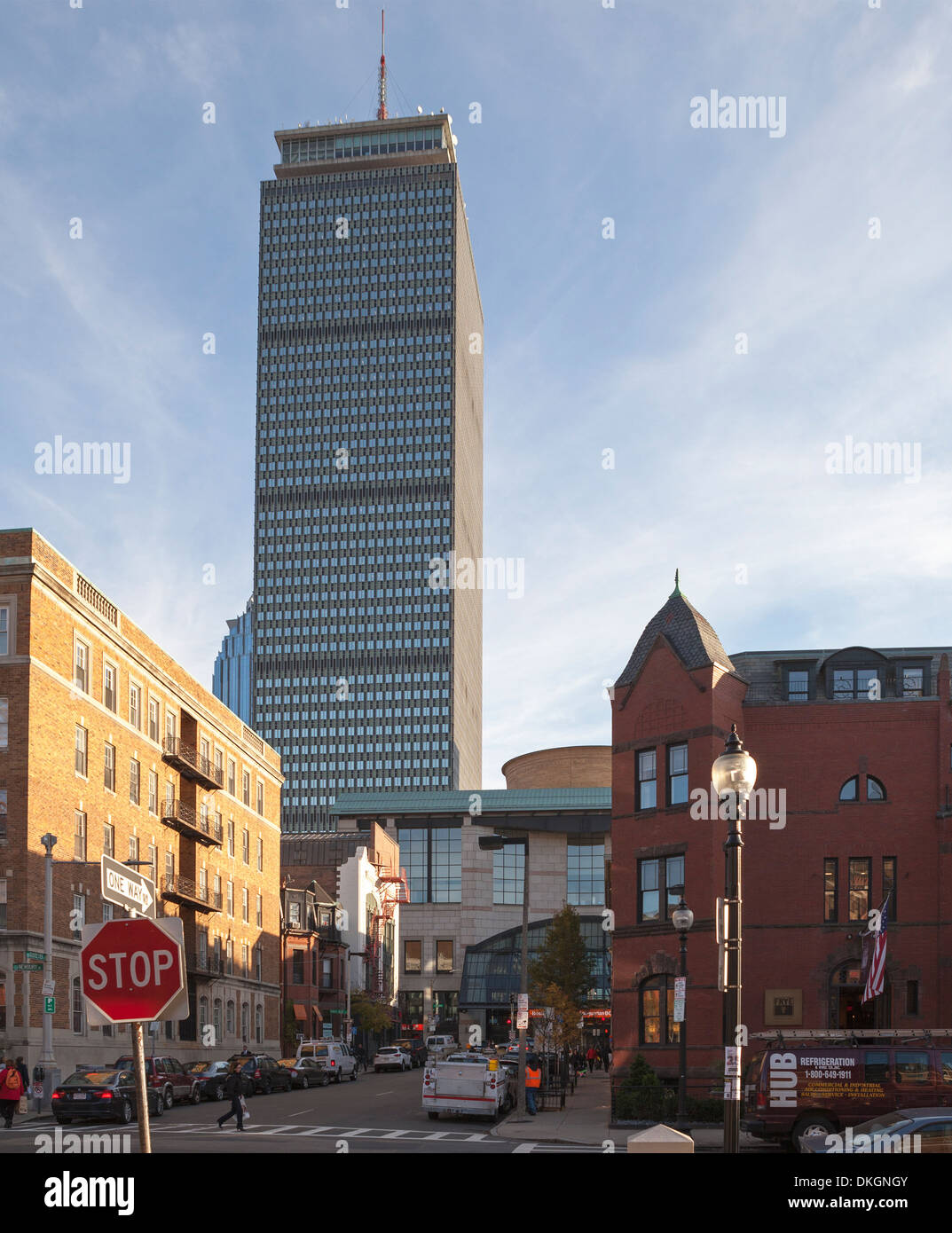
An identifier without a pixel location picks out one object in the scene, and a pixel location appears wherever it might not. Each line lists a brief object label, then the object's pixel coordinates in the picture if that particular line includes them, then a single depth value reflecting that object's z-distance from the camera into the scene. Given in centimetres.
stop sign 830
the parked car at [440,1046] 8412
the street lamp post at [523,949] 3753
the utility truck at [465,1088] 3597
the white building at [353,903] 9388
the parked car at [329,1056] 5916
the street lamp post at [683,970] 3147
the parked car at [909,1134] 1366
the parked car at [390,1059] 7344
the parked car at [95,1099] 3316
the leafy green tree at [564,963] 5906
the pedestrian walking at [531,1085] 3797
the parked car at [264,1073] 4997
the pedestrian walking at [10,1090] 3256
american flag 3491
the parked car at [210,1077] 4653
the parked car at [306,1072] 5516
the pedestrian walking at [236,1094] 3195
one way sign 883
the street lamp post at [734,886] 1658
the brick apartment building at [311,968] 8644
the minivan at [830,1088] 2523
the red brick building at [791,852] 3881
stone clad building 12112
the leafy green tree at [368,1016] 9423
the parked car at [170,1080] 4047
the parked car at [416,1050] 8160
